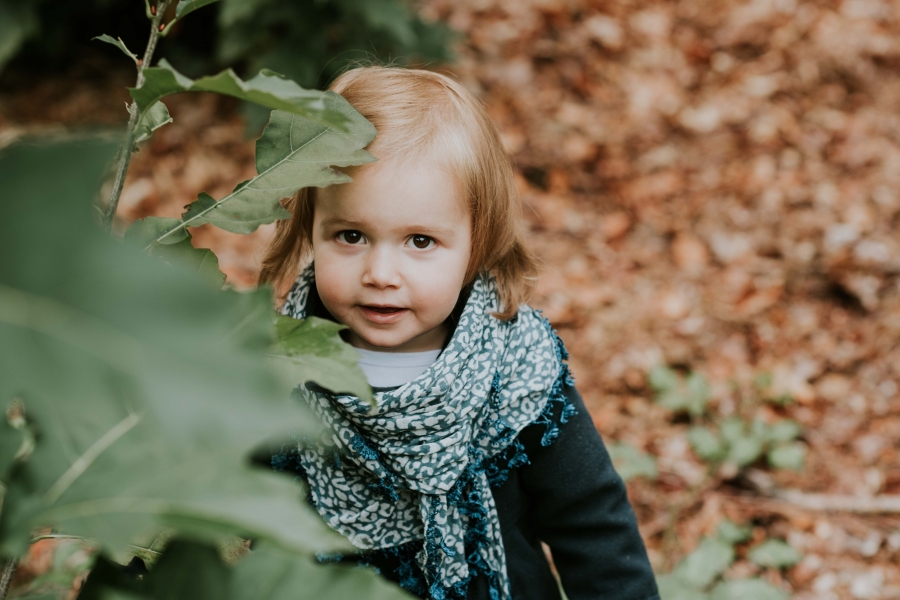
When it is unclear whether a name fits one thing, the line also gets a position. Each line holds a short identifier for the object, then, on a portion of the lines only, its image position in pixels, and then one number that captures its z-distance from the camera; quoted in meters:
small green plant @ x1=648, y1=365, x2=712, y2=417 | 2.33
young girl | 1.03
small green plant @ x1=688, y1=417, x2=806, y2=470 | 2.18
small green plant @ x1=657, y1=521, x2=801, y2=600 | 1.63
